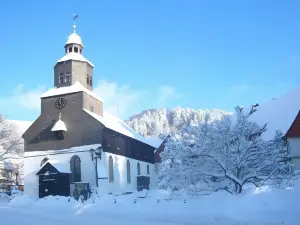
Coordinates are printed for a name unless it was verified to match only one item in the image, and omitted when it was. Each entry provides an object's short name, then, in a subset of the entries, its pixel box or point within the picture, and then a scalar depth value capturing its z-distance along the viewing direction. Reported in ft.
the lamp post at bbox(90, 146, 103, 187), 130.59
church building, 129.59
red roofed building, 118.31
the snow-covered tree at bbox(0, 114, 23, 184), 171.20
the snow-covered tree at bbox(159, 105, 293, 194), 73.67
